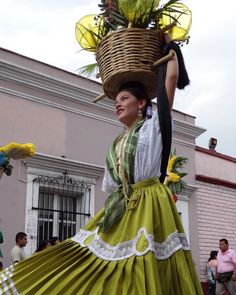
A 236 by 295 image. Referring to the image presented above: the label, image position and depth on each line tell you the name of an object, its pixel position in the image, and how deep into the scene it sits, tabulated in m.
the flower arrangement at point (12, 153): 5.61
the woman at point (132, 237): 2.35
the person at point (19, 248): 7.80
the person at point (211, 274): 10.93
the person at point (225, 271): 9.22
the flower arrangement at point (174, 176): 8.21
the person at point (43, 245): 7.68
